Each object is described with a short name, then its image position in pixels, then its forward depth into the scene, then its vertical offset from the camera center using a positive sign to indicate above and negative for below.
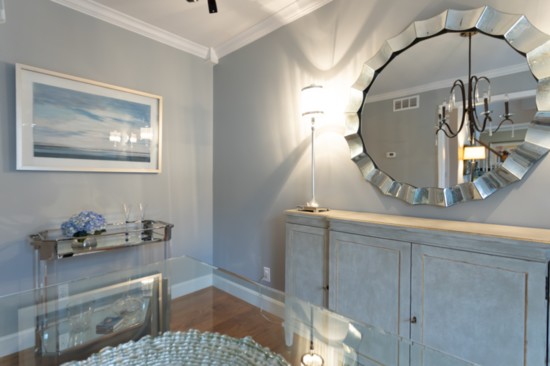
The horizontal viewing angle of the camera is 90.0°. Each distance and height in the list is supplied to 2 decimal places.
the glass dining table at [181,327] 1.17 -0.80
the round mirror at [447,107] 1.33 +0.40
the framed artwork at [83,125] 1.98 +0.44
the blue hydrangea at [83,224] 1.97 -0.33
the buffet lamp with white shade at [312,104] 1.91 +0.52
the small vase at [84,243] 1.96 -0.47
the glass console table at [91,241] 1.87 -0.47
